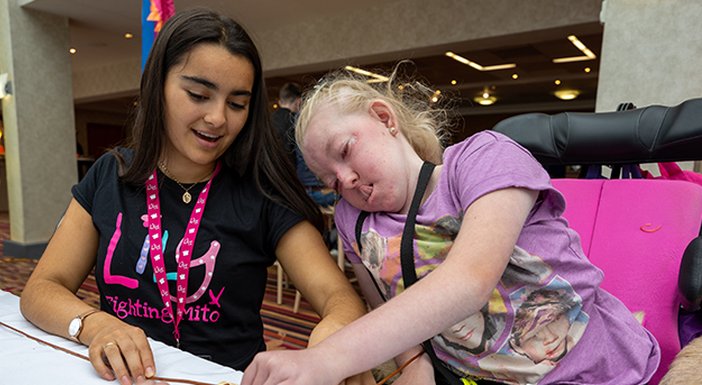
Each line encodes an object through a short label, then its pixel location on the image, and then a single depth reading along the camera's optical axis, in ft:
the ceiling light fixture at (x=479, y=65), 22.91
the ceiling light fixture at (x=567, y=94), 33.63
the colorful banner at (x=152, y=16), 6.77
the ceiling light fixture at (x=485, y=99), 34.76
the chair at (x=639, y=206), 3.41
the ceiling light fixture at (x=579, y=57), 20.03
